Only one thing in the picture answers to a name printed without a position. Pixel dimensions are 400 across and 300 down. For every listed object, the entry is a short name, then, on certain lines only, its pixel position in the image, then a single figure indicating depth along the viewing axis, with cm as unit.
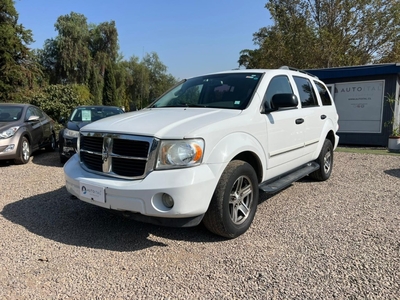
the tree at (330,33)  1952
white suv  280
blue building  1151
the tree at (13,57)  2409
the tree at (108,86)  3858
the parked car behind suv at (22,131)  714
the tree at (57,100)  1761
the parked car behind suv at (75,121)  711
